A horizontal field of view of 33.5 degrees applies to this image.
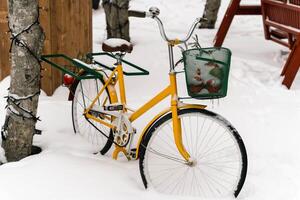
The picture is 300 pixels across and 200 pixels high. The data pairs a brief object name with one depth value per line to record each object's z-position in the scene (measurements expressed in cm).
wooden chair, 642
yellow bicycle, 349
